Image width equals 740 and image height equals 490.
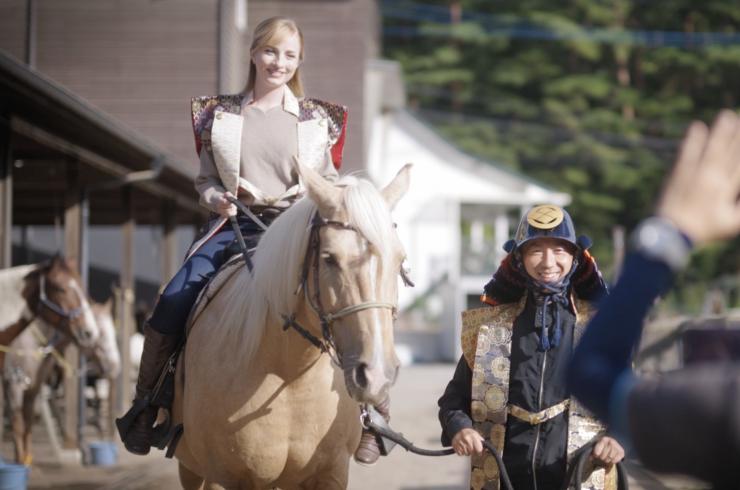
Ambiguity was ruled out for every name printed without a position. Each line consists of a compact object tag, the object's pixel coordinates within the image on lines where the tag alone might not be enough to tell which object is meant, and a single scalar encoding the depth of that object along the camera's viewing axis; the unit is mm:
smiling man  4238
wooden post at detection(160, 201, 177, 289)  18914
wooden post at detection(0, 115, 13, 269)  10867
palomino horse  4082
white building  41906
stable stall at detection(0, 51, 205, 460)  10438
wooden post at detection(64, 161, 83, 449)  12852
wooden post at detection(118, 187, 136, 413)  14945
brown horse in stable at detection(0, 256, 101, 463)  10938
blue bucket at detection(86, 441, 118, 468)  11883
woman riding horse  5152
